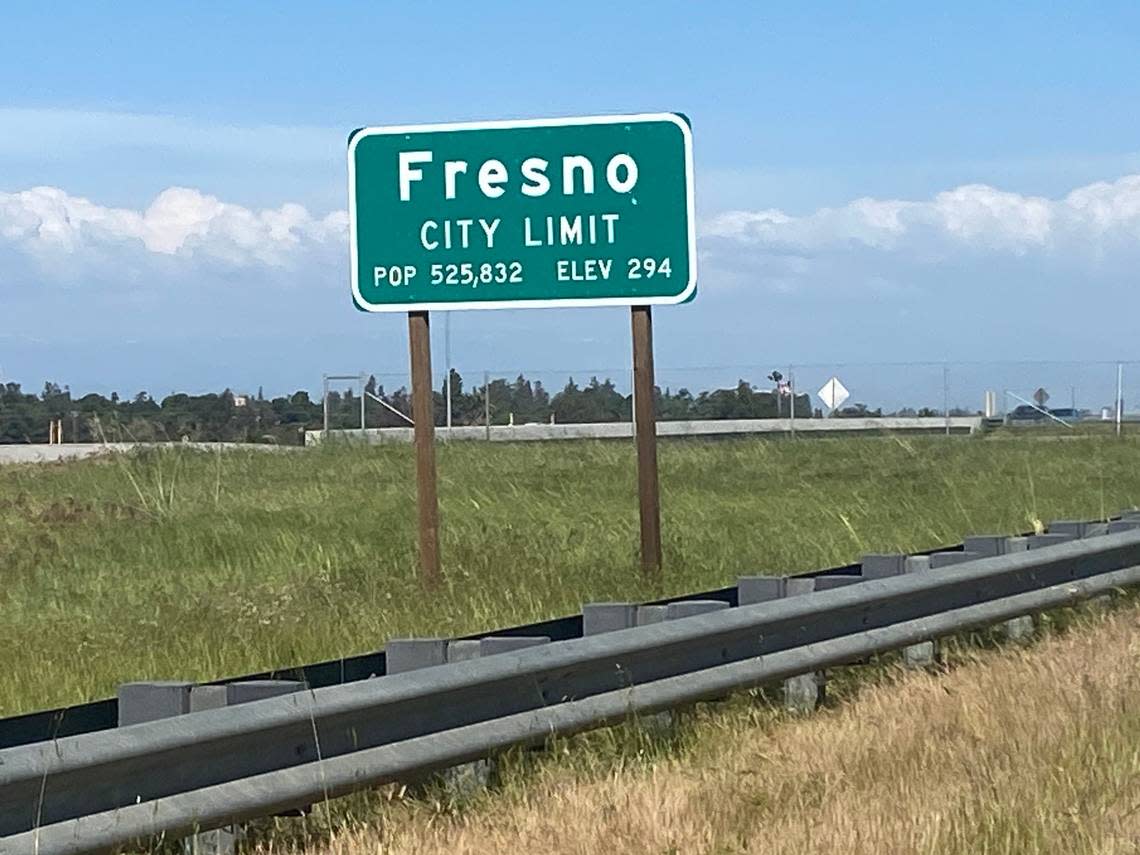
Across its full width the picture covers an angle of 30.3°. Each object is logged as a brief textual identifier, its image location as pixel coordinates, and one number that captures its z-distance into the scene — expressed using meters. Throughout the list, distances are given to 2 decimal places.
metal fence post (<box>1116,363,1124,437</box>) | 62.41
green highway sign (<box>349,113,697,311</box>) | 15.19
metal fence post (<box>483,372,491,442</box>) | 61.90
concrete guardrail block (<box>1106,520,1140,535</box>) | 14.52
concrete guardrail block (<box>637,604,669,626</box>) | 9.29
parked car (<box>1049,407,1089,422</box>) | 67.53
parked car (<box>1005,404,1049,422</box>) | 68.44
